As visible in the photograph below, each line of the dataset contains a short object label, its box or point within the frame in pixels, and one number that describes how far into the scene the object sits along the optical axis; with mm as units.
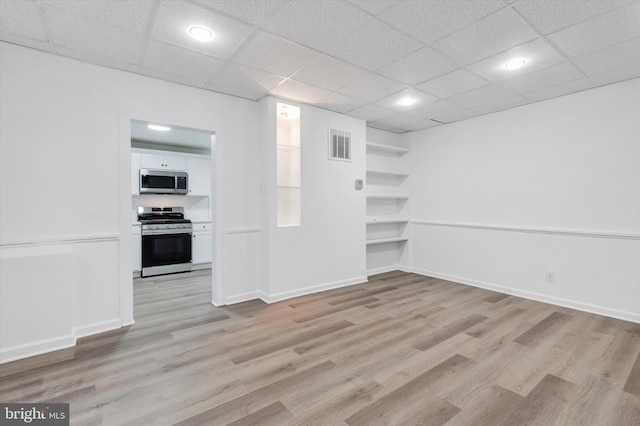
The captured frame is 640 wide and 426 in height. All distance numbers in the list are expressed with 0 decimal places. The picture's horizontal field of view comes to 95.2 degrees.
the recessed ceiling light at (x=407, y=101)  3967
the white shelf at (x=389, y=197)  5204
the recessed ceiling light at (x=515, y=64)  2898
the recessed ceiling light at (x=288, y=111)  4090
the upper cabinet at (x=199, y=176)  6035
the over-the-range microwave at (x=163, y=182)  5469
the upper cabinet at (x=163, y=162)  5543
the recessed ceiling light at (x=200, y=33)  2363
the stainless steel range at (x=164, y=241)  5277
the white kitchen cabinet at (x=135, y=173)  5441
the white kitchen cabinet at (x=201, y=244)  5863
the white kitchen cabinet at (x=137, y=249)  5246
